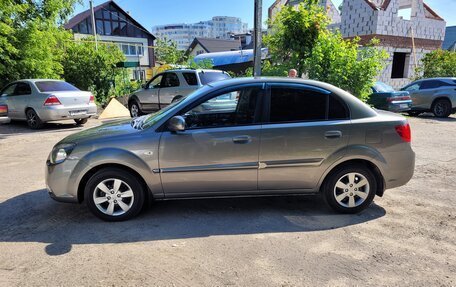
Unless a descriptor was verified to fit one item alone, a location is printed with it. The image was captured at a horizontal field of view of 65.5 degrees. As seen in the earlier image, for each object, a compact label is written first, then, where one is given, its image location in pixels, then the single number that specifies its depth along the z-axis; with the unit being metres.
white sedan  10.27
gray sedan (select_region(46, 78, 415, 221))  4.03
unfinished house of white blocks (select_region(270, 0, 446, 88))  17.77
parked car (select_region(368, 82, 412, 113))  12.73
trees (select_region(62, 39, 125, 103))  16.41
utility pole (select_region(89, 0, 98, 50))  20.89
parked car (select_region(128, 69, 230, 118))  11.66
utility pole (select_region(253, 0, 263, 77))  9.83
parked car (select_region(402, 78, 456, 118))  13.56
